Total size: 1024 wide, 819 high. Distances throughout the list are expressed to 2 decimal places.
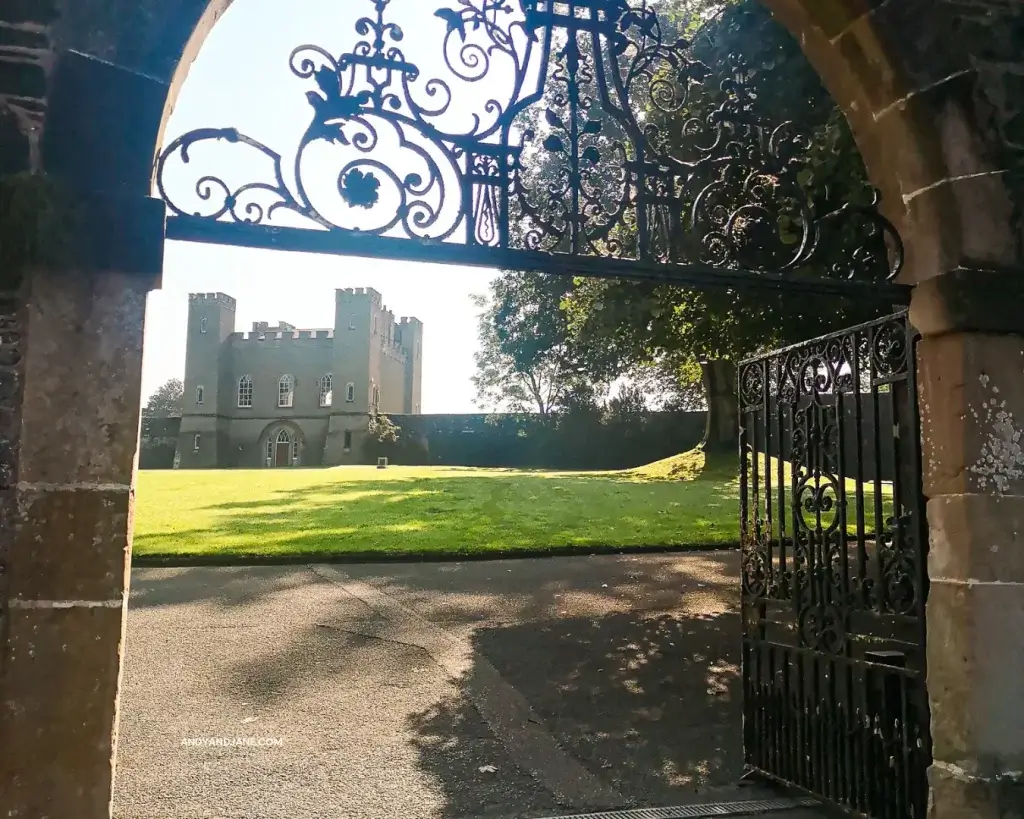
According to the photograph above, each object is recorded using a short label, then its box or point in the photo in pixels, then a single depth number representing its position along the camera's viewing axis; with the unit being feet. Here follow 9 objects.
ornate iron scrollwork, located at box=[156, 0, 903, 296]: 10.14
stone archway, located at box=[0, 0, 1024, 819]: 7.72
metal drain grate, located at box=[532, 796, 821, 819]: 13.46
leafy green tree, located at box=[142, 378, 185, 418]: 220.43
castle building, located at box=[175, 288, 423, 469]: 169.99
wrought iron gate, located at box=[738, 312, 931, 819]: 11.80
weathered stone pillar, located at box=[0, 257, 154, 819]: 7.63
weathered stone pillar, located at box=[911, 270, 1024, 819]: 10.10
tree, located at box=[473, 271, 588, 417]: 67.00
